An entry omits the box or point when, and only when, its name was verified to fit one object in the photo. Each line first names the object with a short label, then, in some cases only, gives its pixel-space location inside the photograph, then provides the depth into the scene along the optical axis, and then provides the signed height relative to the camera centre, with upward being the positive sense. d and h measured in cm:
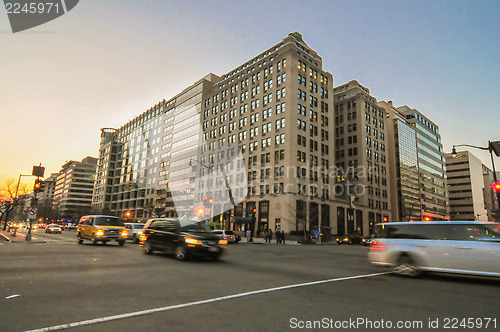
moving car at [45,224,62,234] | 4298 -199
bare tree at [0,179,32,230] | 5522 +440
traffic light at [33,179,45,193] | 2255 +221
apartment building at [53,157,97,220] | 14950 +1533
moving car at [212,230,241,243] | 2987 -148
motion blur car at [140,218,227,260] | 1217 -84
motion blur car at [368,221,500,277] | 863 -60
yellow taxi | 1956 -86
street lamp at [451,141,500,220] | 1386 +393
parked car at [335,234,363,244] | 4394 -198
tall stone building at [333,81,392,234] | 6894 +1685
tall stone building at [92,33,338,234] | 5616 +1693
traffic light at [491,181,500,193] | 1856 +276
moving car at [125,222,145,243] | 2422 -106
